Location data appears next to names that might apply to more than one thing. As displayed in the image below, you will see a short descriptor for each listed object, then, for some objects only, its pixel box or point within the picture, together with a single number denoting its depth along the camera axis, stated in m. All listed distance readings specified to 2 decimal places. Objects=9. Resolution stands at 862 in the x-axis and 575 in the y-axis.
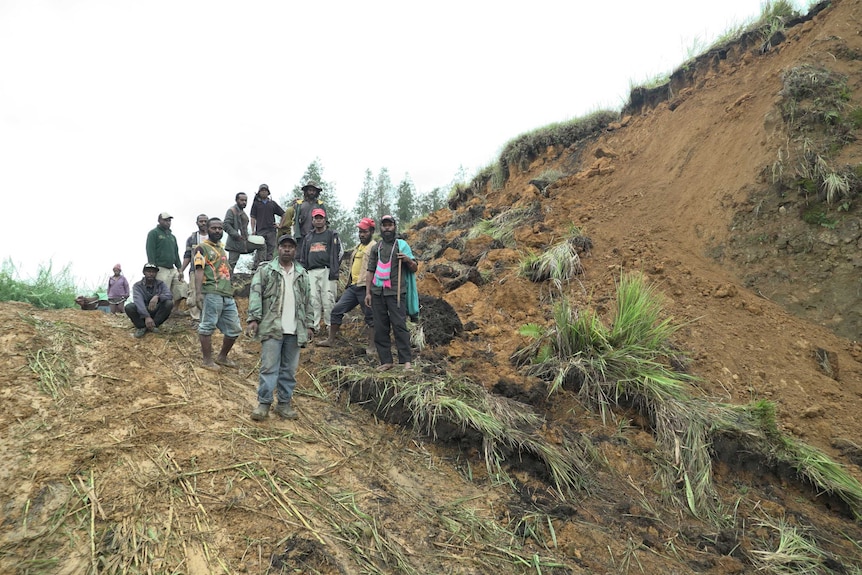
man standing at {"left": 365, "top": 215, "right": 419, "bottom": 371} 4.96
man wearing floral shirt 5.06
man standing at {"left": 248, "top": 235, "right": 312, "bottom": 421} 4.12
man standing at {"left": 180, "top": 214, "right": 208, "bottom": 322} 7.64
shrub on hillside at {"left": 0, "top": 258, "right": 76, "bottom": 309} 7.91
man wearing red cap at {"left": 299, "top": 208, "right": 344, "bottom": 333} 6.18
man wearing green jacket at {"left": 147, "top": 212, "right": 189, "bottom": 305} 6.57
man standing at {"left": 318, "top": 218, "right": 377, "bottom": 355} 5.93
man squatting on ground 5.86
